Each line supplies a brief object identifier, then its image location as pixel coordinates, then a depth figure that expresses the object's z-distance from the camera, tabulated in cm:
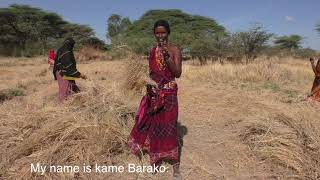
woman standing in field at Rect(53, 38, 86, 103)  726
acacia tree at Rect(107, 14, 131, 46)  4075
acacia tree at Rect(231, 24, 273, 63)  2203
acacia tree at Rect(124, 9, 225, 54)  2826
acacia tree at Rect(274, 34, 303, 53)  3512
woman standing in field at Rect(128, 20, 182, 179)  413
